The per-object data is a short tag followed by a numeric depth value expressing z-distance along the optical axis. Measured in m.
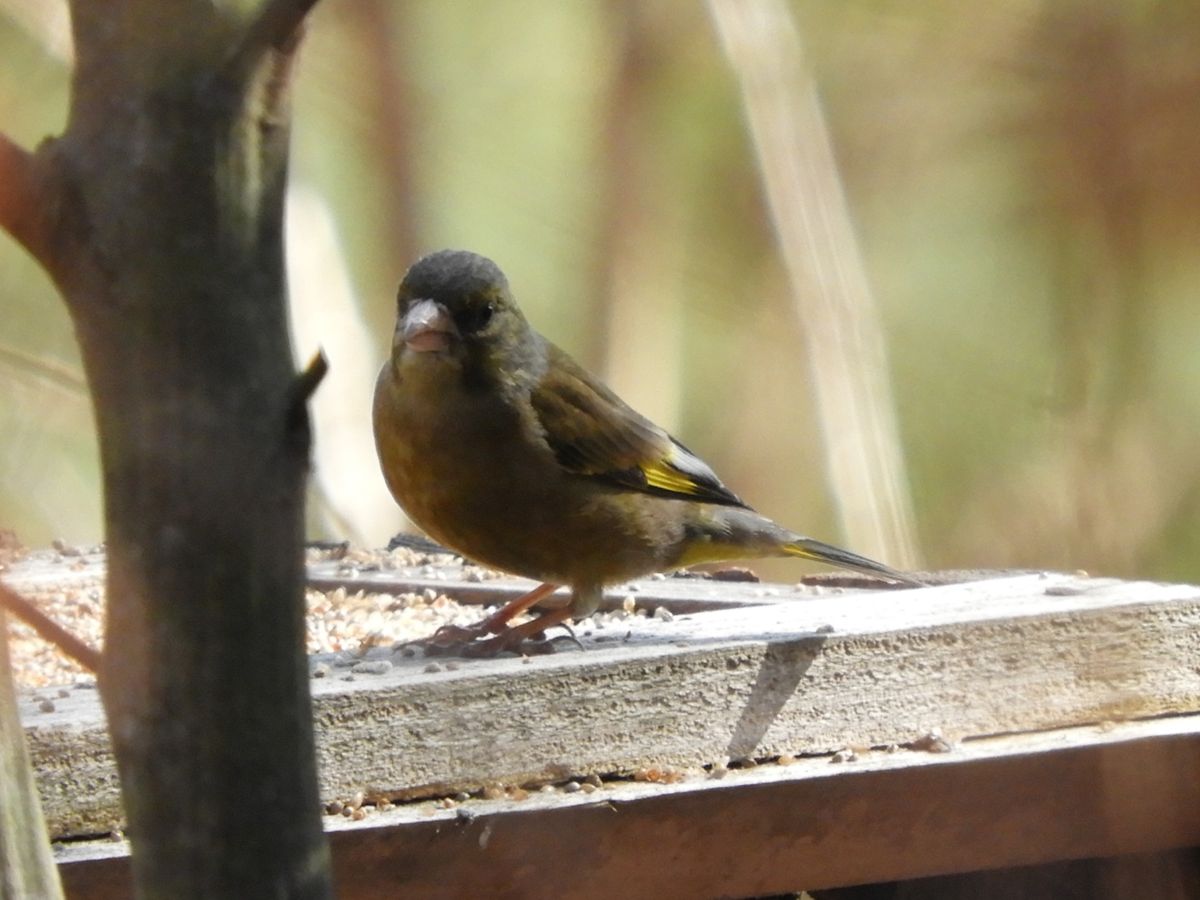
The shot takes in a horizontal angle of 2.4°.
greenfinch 7.09
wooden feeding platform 6.98
